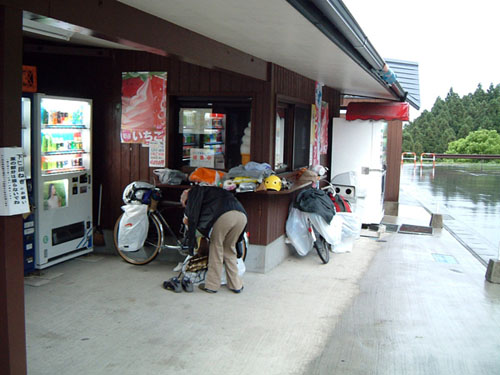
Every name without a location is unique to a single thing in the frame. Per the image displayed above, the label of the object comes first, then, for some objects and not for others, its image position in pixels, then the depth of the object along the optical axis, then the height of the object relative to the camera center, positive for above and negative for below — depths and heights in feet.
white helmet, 22.38 -2.07
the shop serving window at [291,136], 25.79 +0.61
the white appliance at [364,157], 33.99 -0.50
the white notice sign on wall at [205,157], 24.08 -0.54
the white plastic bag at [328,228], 24.70 -3.74
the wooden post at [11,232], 9.50 -1.71
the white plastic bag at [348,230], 27.04 -4.18
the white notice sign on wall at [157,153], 23.94 -0.42
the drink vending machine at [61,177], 20.93 -1.51
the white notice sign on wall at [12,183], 9.66 -0.81
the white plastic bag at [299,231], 25.07 -3.98
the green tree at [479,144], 120.88 +1.93
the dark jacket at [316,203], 24.49 -2.60
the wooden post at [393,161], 47.01 -0.99
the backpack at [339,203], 27.22 -2.86
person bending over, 19.06 -2.87
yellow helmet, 21.68 -1.49
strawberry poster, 23.82 +1.66
